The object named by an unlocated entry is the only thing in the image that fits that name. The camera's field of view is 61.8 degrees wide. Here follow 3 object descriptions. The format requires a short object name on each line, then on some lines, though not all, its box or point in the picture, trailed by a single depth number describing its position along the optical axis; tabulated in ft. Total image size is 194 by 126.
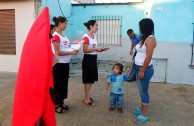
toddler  10.38
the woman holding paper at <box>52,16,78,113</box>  9.19
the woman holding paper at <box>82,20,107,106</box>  10.23
